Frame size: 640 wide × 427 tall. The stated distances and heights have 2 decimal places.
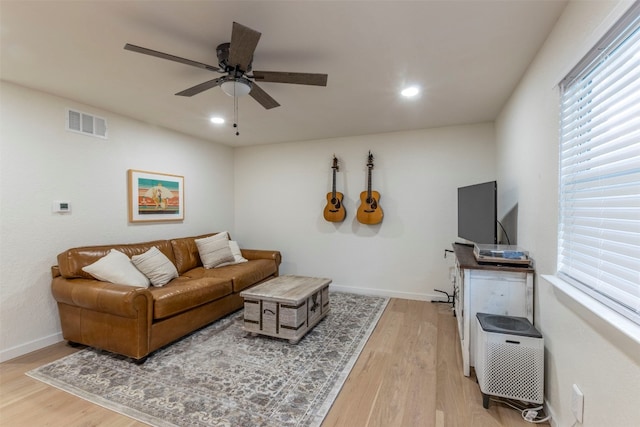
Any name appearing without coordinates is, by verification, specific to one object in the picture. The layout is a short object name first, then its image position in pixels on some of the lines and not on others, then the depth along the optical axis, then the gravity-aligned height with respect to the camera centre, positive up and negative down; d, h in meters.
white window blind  1.04 +0.17
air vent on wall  2.80 +0.86
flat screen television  2.36 -0.02
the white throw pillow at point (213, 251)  3.70 -0.55
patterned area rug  1.75 -1.23
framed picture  3.39 +0.15
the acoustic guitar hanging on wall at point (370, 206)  3.93 +0.06
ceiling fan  1.49 +0.85
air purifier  1.67 -0.89
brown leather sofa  2.26 -0.85
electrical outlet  1.31 -0.89
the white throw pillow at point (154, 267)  2.91 -0.60
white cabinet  1.95 -0.58
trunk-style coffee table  2.59 -0.93
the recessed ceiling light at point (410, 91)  2.50 +1.06
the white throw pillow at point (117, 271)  2.54 -0.56
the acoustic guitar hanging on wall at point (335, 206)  4.12 +0.06
